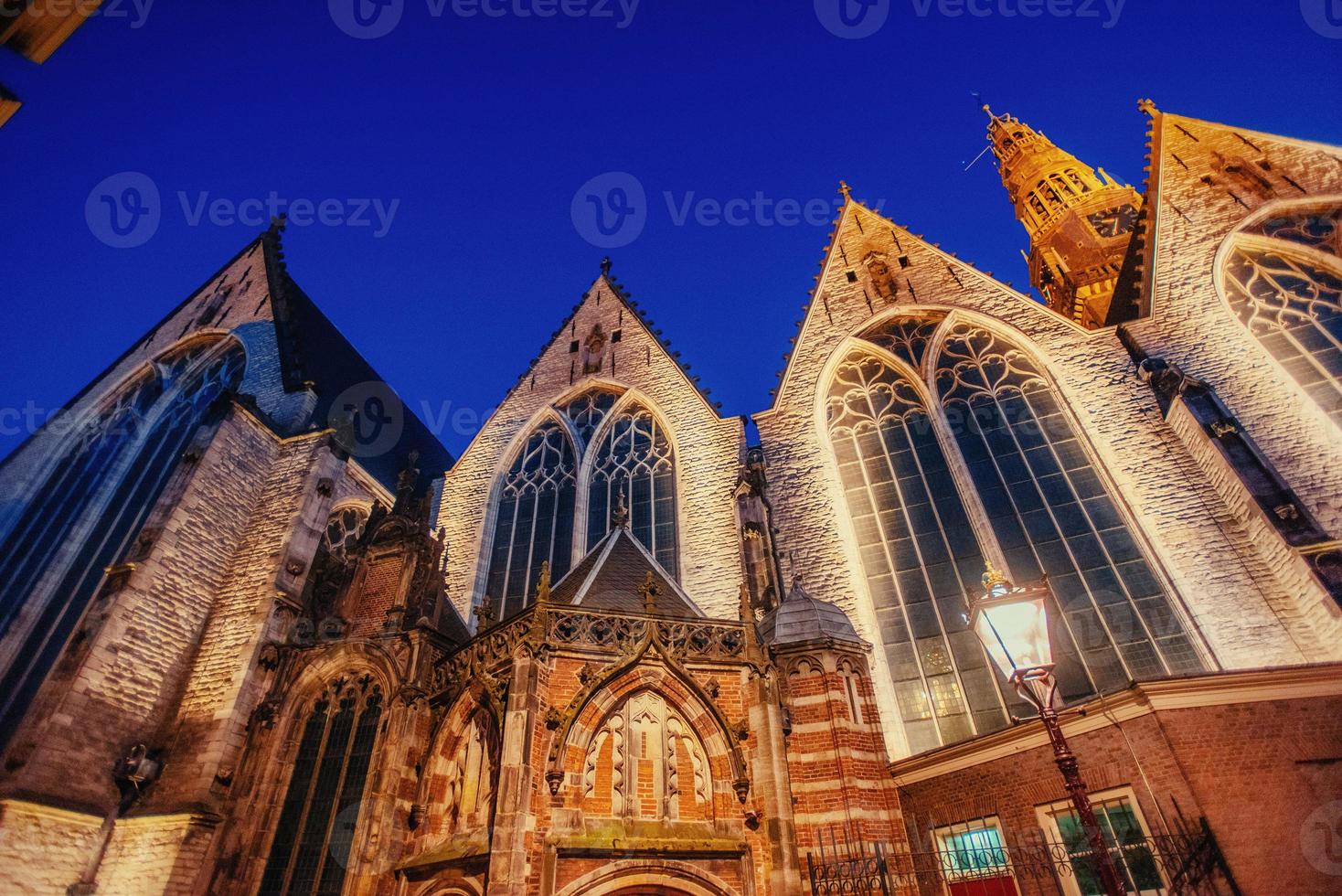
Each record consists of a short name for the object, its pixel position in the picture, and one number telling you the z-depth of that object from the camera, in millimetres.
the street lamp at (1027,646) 4582
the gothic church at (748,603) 7695
